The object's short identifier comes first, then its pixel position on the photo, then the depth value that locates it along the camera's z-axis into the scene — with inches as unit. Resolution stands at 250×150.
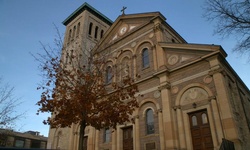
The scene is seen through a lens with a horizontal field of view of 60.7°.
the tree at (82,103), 467.2
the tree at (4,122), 768.3
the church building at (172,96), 534.9
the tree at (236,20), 383.9
